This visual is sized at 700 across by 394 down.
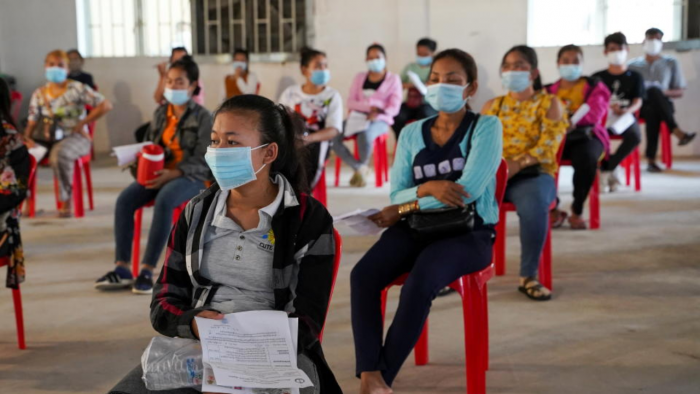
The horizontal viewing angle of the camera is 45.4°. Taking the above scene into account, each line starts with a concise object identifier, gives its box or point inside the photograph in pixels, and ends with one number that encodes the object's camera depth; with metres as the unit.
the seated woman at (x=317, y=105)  5.42
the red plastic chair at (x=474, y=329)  2.58
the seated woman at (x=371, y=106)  7.02
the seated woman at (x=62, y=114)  5.83
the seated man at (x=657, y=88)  7.68
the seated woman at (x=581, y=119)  4.98
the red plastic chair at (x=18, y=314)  3.14
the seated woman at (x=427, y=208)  2.56
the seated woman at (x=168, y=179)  4.02
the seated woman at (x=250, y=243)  1.90
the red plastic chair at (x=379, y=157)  7.18
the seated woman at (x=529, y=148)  3.72
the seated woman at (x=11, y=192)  3.11
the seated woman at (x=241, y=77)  8.73
